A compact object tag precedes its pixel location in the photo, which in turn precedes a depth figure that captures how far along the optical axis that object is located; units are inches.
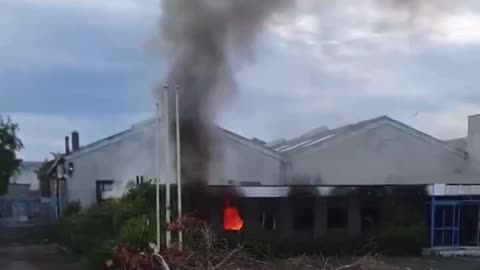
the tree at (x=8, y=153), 1631.4
